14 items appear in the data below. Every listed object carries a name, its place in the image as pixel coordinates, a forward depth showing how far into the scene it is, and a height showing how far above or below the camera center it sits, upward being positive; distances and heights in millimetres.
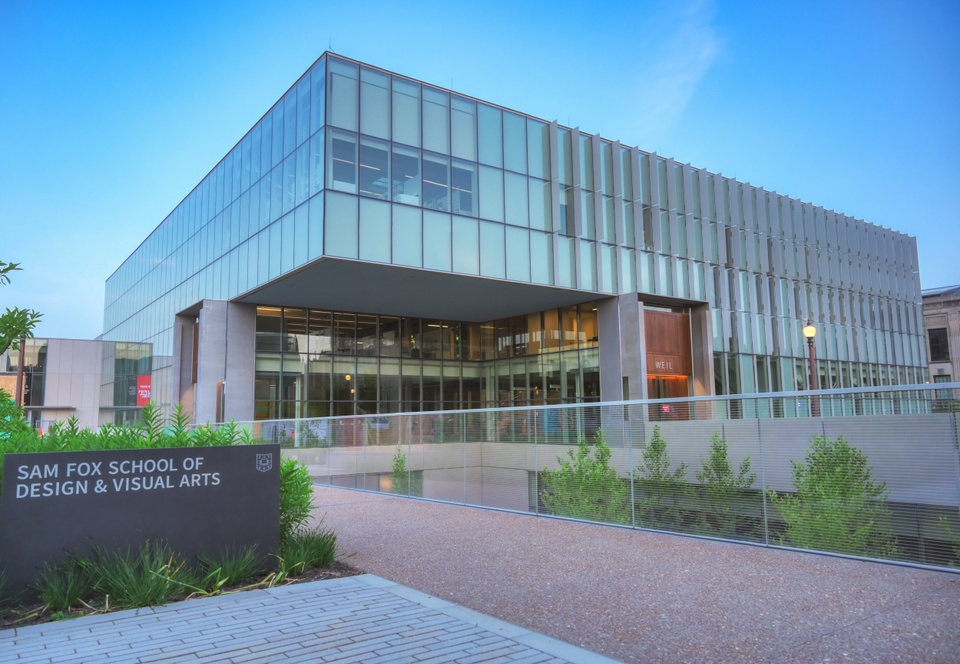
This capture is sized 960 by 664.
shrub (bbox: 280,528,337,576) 7785 -1522
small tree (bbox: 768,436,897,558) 8258 -1145
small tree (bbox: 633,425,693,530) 10570 -1142
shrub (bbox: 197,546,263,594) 7098 -1553
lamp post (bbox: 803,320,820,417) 20662 +2057
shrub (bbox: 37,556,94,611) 6375 -1518
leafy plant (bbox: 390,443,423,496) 16203 -1484
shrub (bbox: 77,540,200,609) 6566 -1491
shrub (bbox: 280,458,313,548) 8453 -988
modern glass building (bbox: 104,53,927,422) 26000 +6134
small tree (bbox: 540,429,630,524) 11469 -1249
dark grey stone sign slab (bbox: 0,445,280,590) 6637 -847
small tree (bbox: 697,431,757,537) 9727 -1045
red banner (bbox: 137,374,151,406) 40156 +1621
